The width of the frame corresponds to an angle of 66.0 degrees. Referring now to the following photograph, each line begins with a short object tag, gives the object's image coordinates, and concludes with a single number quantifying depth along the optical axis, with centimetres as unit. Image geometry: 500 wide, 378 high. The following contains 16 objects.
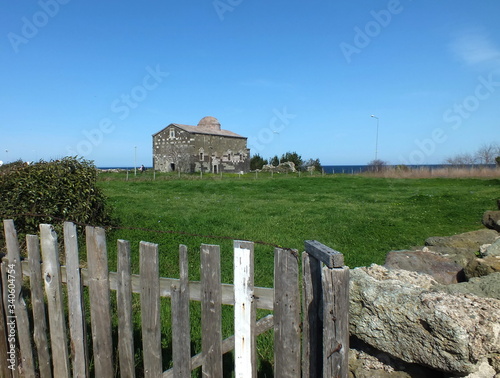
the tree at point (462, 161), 4170
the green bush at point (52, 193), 733
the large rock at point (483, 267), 403
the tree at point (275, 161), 6441
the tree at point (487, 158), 4488
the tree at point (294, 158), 6284
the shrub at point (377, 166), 4357
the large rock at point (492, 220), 834
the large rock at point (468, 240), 702
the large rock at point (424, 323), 263
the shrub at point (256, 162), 6438
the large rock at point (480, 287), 329
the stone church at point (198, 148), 5050
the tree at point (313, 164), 6141
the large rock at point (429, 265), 475
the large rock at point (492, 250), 482
